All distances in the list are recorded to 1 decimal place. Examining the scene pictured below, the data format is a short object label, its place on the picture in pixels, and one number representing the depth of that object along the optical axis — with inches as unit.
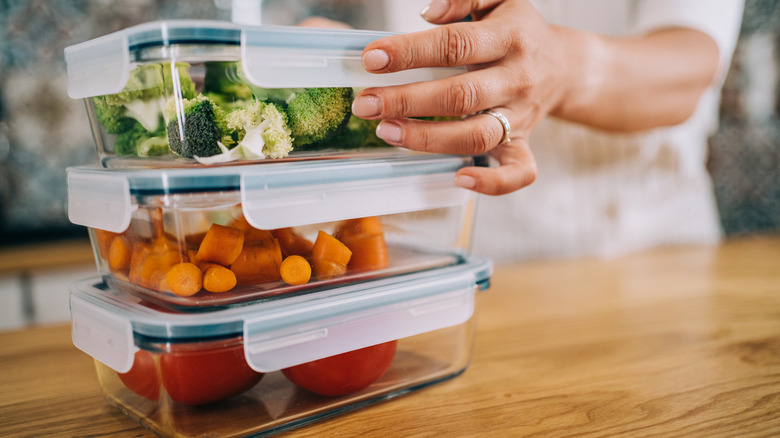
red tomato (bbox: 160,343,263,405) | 18.9
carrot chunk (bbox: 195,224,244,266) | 19.2
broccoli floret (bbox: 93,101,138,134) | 21.2
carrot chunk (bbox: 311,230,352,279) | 21.5
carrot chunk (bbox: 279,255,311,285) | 20.7
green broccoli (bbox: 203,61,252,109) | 19.5
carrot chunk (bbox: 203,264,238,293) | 19.3
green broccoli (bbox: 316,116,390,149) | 22.9
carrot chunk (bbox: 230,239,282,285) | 19.9
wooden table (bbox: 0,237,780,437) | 21.8
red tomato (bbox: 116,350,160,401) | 19.5
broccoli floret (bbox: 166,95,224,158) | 18.8
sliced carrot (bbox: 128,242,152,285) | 20.2
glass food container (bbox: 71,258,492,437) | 19.1
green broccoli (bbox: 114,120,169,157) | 20.3
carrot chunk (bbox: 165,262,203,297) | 19.1
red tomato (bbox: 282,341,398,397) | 21.6
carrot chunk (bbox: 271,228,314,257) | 21.0
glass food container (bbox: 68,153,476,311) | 18.9
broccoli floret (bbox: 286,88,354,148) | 20.8
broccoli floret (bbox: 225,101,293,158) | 19.7
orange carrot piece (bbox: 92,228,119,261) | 22.6
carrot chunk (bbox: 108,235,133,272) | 21.5
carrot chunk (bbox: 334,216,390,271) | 22.1
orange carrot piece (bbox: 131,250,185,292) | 19.3
